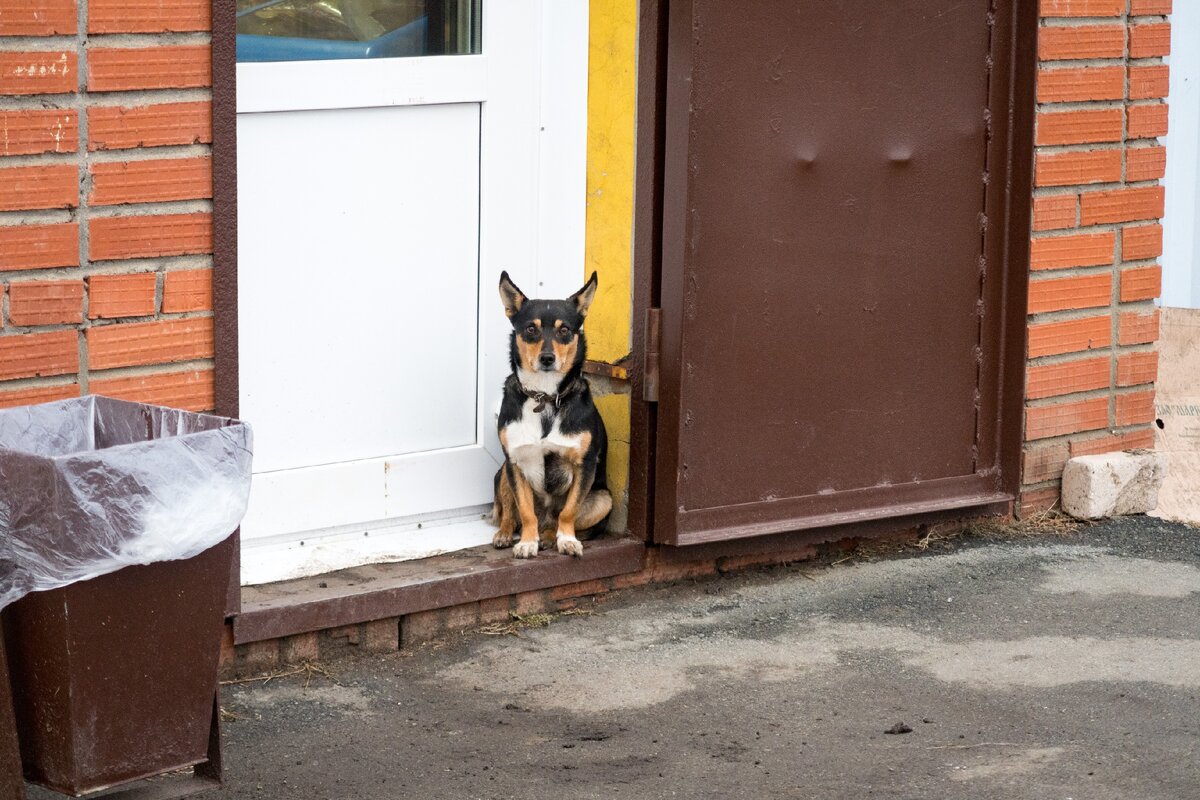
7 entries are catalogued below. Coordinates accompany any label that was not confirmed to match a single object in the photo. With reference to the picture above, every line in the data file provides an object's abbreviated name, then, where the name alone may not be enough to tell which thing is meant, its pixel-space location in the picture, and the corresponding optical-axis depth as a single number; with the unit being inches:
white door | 386.6
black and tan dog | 401.7
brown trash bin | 248.7
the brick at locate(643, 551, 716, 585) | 429.4
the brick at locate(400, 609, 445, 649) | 381.4
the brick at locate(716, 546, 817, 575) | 442.6
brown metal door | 409.1
